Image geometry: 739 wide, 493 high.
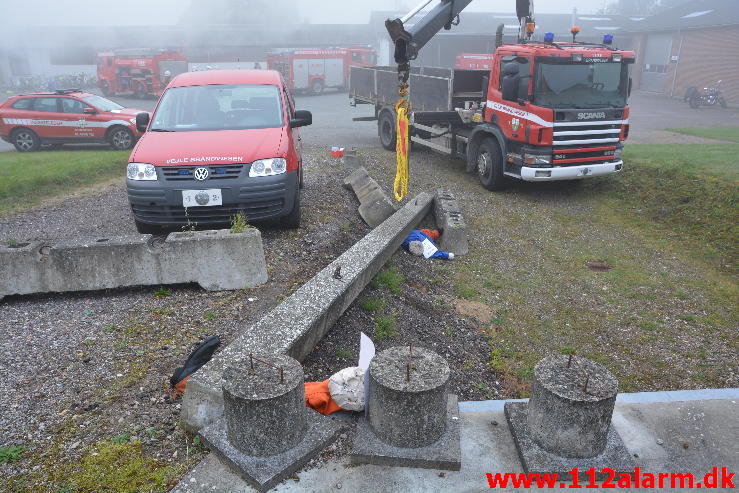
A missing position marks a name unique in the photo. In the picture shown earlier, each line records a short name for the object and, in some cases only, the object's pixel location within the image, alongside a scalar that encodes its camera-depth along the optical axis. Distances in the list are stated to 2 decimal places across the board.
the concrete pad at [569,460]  3.20
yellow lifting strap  6.22
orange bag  3.75
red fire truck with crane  9.70
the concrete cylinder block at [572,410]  3.18
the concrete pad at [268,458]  3.10
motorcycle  27.78
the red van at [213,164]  6.52
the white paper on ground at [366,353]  3.75
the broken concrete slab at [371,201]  8.62
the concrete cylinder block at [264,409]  3.11
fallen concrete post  3.49
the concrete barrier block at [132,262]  5.37
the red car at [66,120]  15.11
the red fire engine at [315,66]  33.75
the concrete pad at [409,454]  3.25
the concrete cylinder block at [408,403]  3.23
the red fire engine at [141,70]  31.53
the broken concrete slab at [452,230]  7.89
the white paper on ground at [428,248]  7.77
